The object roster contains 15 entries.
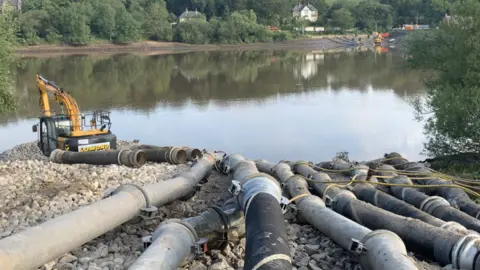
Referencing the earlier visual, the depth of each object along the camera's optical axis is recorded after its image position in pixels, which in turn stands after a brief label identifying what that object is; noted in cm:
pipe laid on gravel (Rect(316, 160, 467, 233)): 873
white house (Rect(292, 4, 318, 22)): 14425
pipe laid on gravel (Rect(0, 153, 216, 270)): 629
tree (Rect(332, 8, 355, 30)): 12988
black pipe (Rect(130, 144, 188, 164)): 1700
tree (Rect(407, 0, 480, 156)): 1970
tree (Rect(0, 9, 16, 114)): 1992
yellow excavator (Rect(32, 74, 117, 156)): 1816
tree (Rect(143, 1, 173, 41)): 10512
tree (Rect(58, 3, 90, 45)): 9431
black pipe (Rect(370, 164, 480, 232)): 926
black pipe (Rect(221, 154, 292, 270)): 584
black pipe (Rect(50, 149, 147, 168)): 1599
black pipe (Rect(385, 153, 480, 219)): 1068
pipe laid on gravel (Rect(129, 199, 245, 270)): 644
